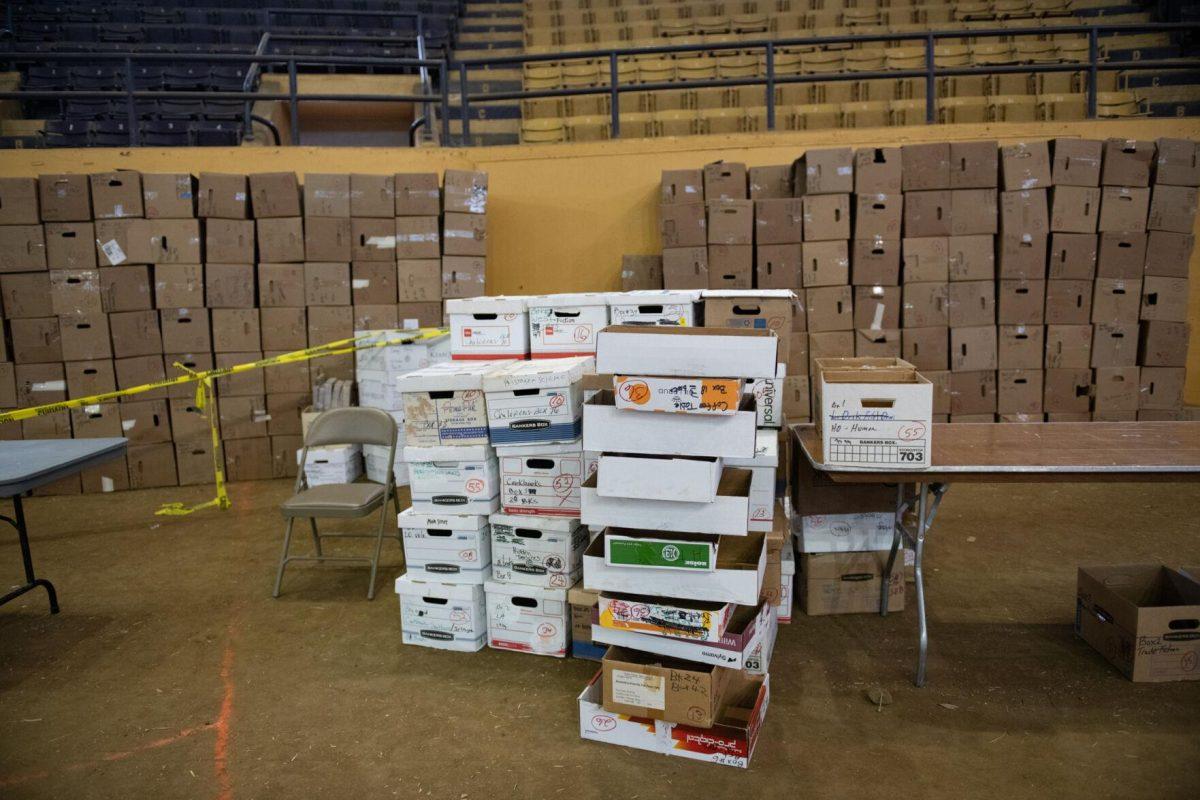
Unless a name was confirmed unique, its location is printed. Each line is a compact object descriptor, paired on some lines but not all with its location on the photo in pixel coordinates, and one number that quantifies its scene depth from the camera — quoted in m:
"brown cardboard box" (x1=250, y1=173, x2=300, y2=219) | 5.59
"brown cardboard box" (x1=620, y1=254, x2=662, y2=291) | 5.96
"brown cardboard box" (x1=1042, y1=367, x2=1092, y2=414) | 5.66
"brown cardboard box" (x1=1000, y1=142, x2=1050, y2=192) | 5.41
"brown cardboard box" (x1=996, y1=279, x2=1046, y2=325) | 5.56
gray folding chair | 3.59
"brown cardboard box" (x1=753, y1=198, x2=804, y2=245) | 5.47
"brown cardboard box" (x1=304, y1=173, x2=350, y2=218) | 5.61
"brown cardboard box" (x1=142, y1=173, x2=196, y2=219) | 5.52
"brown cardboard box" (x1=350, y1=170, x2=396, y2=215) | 5.63
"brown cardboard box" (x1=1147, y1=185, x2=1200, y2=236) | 5.47
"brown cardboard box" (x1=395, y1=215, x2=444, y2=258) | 5.64
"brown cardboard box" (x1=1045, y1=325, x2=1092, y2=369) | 5.61
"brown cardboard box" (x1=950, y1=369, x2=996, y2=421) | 5.65
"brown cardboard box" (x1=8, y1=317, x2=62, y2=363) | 5.52
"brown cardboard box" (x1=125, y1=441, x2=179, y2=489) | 5.65
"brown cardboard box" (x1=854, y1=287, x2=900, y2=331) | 5.56
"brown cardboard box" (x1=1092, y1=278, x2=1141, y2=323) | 5.56
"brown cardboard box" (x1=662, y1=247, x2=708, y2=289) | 5.58
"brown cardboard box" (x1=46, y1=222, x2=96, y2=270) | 5.50
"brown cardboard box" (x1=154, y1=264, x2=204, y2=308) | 5.57
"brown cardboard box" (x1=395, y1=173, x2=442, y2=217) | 5.64
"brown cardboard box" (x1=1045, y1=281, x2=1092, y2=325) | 5.57
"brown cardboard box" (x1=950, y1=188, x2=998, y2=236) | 5.46
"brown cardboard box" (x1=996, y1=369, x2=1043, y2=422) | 5.66
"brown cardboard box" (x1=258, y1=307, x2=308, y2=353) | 5.67
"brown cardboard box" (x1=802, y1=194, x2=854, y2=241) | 5.45
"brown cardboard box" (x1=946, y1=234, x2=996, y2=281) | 5.52
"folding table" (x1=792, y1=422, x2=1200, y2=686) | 2.53
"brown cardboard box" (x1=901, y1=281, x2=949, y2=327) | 5.55
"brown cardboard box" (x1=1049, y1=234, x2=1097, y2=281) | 5.51
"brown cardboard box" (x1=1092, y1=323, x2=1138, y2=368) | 5.59
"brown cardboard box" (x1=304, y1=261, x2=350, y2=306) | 5.66
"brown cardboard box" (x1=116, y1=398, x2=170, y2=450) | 5.62
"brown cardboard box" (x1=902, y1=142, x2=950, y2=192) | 5.40
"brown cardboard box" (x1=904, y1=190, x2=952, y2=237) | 5.47
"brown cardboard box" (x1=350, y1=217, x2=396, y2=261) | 5.65
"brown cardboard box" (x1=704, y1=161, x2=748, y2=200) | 5.66
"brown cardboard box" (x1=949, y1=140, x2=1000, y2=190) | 5.39
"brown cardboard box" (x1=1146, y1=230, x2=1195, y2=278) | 5.51
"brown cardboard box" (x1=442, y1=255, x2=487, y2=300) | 5.68
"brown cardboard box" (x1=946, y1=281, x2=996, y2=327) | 5.56
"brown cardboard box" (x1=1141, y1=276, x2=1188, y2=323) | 5.53
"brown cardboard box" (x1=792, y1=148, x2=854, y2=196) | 5.39
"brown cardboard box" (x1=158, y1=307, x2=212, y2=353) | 5.61
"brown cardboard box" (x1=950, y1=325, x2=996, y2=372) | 5.59
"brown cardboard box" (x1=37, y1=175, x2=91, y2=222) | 5.45
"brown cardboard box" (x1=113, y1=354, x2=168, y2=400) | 5.61
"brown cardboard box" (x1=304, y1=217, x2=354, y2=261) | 5.63
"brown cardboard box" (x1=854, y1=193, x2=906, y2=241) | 5.46
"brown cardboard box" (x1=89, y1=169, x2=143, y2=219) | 5.47
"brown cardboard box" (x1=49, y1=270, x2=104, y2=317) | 5.52
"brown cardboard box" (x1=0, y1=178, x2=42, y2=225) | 5.40
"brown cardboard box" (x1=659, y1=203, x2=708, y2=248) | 5.58
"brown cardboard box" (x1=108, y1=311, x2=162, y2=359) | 5.57
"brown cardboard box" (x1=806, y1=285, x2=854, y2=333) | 5.54
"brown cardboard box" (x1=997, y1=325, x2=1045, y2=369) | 5.62
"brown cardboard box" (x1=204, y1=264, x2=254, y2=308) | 5.60
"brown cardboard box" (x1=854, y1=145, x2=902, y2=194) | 5.41
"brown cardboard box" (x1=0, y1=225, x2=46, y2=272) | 5.45
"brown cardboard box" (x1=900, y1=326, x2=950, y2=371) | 5.58
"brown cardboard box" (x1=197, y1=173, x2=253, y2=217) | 5.56
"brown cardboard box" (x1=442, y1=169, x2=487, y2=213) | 5.68
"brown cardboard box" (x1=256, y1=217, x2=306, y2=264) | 5.62
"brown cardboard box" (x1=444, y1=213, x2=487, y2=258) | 5.66
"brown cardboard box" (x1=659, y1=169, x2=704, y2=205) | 5.66
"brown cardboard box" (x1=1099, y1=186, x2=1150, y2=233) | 5.48
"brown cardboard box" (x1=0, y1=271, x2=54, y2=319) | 5.50
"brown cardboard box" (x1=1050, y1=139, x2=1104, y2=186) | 5.41
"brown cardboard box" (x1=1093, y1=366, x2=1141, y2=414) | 5.62
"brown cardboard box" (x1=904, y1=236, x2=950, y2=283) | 5.51
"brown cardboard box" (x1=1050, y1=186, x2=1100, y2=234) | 5.46
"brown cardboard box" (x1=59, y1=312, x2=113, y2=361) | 5.54
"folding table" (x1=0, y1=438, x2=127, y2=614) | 2.95
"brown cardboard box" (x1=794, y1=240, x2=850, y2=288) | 5.51
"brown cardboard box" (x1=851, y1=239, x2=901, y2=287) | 5.51
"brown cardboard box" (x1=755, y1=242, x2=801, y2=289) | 5.52
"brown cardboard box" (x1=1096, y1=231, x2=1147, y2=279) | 5.52
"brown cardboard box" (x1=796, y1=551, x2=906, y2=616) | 3.31
